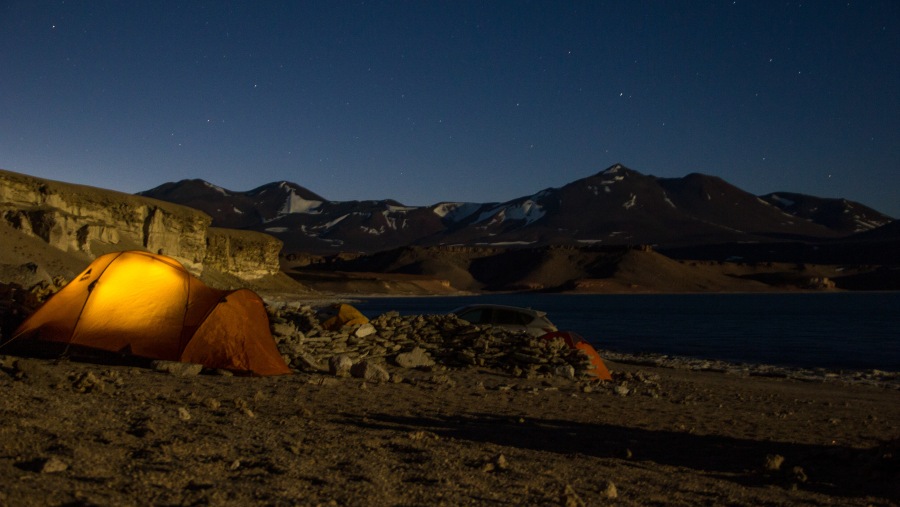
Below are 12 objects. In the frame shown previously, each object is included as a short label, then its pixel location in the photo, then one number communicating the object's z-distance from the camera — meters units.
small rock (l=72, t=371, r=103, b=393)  9.83
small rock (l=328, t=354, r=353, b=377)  14.22
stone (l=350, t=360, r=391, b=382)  13.88
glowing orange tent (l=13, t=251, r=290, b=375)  13.37
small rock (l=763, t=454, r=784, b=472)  7.70
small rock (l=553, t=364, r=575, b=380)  16.47
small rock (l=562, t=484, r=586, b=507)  5.62
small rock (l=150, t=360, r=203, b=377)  12.66
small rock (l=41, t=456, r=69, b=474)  5.40
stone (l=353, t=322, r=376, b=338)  17.42
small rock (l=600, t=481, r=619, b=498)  6.14
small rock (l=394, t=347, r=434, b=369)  16.67
